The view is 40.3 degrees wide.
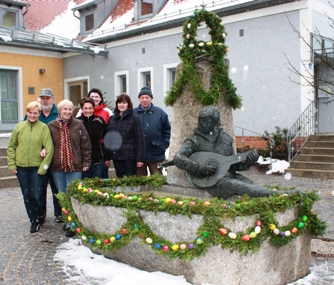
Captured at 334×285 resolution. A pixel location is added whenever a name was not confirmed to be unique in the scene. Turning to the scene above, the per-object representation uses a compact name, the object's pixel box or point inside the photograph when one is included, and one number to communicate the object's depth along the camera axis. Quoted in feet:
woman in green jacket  18.11
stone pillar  16.17
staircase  38.40
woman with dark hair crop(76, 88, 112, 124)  20.57
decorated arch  15.83
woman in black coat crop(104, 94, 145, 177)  19.24
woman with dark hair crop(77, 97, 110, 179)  19.34
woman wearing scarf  18.15
